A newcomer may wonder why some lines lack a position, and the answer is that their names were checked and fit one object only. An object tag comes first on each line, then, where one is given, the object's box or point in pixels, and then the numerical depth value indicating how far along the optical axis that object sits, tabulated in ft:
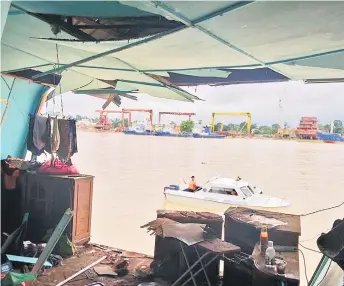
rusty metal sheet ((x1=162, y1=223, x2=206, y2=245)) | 10.26
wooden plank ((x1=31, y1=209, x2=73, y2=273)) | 11.82
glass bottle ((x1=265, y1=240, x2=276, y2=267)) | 8.86
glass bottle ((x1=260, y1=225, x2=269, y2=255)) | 9.86
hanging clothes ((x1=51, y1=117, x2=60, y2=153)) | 15.49
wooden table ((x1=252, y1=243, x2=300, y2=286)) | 8.10
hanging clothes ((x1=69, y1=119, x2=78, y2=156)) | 16.14
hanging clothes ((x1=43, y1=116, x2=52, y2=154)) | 15.38
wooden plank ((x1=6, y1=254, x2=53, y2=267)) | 12.32
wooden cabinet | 14.52
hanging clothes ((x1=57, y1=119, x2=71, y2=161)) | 15.97
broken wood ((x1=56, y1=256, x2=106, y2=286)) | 11.32
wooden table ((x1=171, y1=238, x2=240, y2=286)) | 9.96
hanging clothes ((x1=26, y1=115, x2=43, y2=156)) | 15.11
